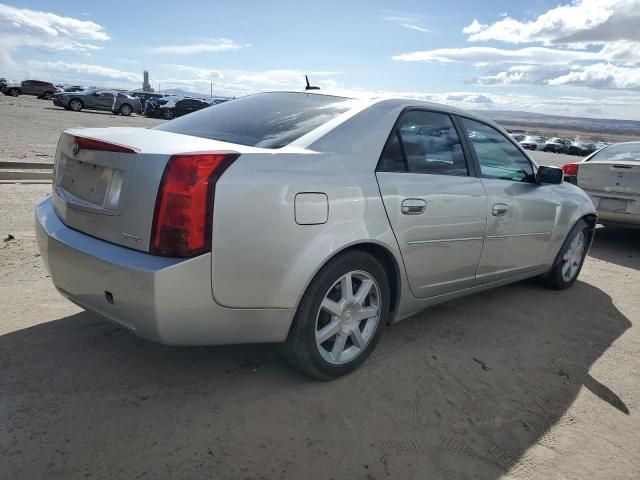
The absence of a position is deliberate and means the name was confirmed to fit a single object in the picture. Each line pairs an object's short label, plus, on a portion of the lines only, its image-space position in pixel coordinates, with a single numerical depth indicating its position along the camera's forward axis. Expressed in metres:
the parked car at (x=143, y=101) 35.59
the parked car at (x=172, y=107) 33.31
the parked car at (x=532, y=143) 54.76
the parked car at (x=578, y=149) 53.91
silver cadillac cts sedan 2.22
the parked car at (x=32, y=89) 42.72
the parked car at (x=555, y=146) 54.88
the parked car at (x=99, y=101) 30.27
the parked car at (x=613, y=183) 6.43
